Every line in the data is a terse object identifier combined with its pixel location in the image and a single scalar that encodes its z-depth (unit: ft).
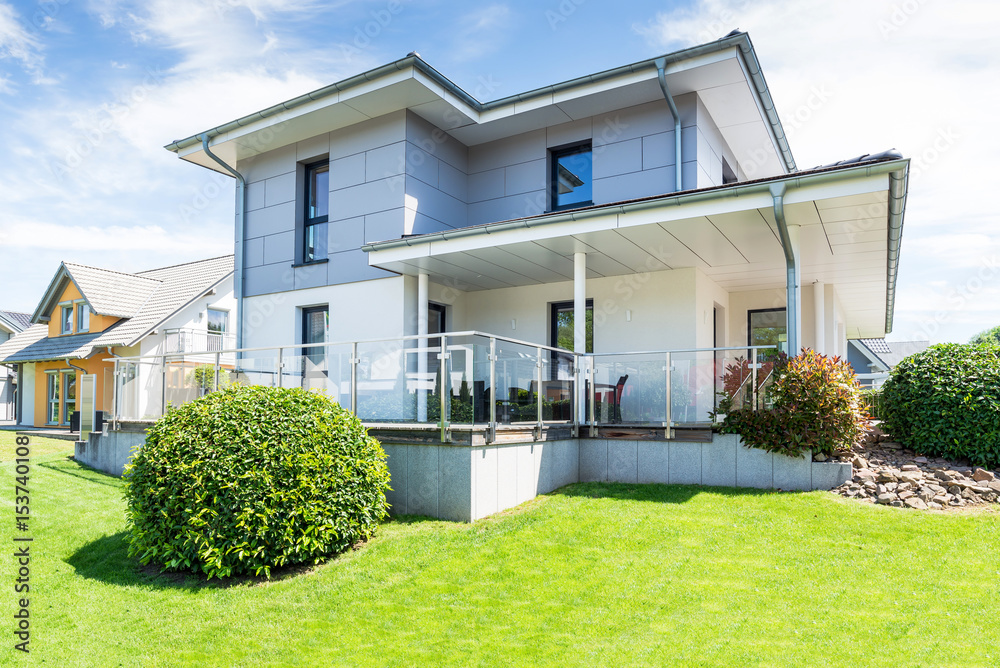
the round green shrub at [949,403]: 27.94
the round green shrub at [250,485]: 20.52
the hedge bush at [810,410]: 26.66
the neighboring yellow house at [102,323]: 82.38
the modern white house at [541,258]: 26.73
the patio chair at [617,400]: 31.71
